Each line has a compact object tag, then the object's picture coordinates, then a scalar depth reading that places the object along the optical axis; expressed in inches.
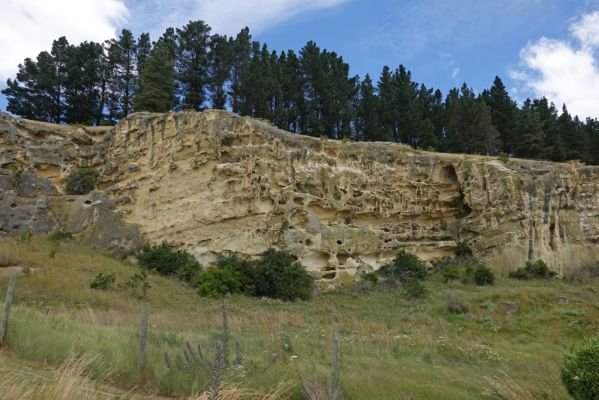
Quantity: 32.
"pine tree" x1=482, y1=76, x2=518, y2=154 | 1843.0
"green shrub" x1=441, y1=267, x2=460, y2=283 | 1079.0
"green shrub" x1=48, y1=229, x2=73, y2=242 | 1015.0
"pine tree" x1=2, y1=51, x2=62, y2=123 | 1593.3
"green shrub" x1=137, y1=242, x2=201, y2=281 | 952.9
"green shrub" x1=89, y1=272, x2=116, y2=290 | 752.8
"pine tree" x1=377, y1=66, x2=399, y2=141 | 1747.0
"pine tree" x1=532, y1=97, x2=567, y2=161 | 1777.8
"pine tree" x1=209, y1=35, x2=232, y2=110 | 1660.9
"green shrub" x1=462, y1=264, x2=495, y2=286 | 1049.5
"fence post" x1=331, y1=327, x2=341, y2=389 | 239.1
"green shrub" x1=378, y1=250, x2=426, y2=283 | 1092.5
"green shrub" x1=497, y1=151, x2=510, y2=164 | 1318.5
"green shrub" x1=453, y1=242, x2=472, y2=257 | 1195.3
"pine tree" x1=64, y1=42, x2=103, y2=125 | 1628.9
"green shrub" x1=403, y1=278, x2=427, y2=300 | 923.4
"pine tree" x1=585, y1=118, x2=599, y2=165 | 1817.2
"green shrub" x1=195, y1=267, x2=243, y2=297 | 853.2
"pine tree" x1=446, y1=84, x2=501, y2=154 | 1697.8
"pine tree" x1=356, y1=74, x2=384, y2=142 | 1707.7
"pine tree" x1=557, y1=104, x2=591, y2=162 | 1808.6
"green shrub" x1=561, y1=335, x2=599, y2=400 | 226.1
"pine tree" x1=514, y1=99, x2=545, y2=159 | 1761.8
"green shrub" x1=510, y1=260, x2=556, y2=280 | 1128.8
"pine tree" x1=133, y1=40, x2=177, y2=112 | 1455.5
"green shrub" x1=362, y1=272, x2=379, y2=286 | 1054.9
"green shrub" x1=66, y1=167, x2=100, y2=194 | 1182.9
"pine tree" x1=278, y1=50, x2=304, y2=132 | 1678.2
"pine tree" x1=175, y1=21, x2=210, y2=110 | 1626.5
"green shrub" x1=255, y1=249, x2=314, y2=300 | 910.4
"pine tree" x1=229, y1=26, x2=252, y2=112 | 1621.6
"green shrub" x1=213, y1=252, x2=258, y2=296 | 924.0
